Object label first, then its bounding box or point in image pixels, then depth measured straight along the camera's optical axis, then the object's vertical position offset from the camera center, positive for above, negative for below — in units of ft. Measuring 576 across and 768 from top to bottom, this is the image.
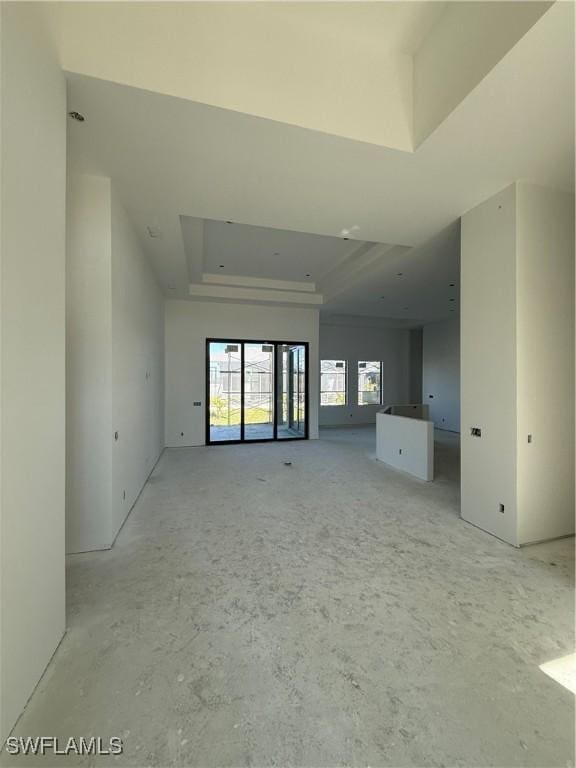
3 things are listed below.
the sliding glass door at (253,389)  24.21 -0.52
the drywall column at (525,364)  9.39 +0.56
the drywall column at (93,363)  8.87 +0.52
